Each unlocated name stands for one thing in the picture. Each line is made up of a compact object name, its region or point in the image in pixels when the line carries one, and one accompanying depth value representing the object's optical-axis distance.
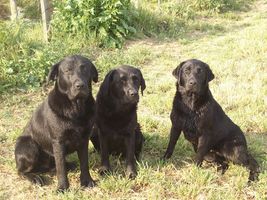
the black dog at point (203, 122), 4.73
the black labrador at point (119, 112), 4.45
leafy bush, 8.84
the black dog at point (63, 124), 4.09
